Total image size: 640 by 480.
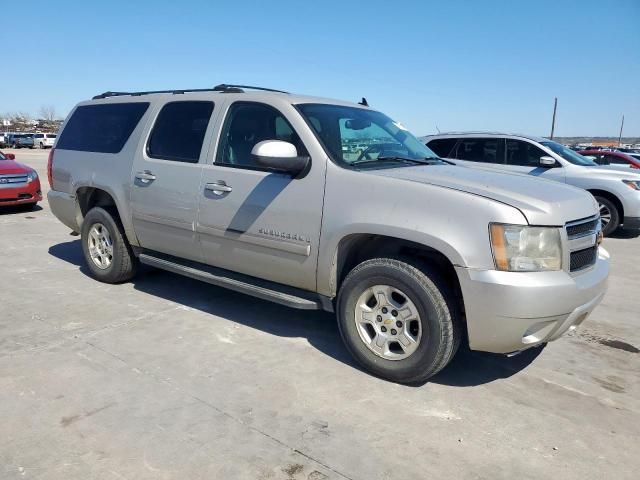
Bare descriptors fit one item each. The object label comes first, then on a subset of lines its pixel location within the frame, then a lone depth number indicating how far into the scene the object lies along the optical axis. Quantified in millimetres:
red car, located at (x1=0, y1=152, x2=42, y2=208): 10164
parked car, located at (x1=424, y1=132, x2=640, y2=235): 9398
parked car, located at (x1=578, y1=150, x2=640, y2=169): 14346
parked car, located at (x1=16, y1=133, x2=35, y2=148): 47000
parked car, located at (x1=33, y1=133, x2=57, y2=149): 47000
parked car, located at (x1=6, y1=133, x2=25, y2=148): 47531
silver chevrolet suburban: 3117
